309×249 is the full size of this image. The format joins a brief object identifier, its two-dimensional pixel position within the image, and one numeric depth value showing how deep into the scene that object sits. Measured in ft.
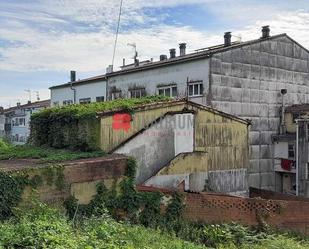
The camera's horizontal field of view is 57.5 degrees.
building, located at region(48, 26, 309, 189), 51.17
